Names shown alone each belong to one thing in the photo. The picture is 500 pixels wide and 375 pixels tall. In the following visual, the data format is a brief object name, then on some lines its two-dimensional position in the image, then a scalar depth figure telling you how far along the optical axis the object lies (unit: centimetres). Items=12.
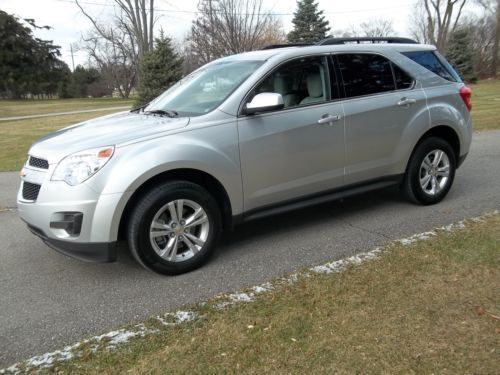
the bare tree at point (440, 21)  4275
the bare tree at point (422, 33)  5462
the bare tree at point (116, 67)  5962
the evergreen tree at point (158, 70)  1933
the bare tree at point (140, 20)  2795
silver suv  358
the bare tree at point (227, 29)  2088
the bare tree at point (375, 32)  5532
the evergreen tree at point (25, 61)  5028
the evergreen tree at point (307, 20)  3591
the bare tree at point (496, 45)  4349
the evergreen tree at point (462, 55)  3875
